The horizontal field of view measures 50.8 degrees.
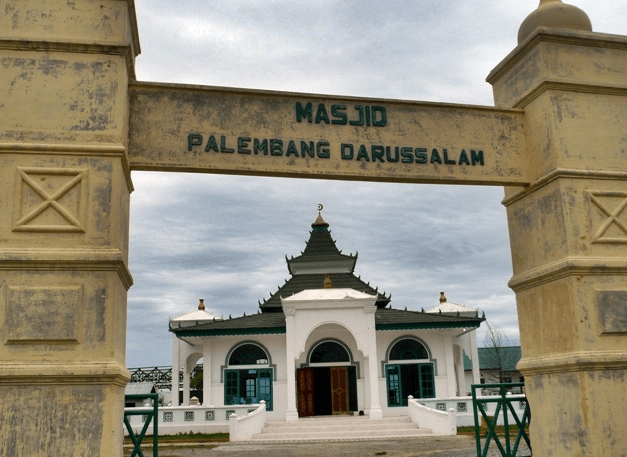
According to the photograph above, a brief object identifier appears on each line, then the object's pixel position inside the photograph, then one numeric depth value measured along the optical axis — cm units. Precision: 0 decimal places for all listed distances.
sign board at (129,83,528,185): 655
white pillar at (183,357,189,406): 2494
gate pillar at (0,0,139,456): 541
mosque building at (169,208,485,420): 2306
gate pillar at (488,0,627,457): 641
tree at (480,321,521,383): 4719
